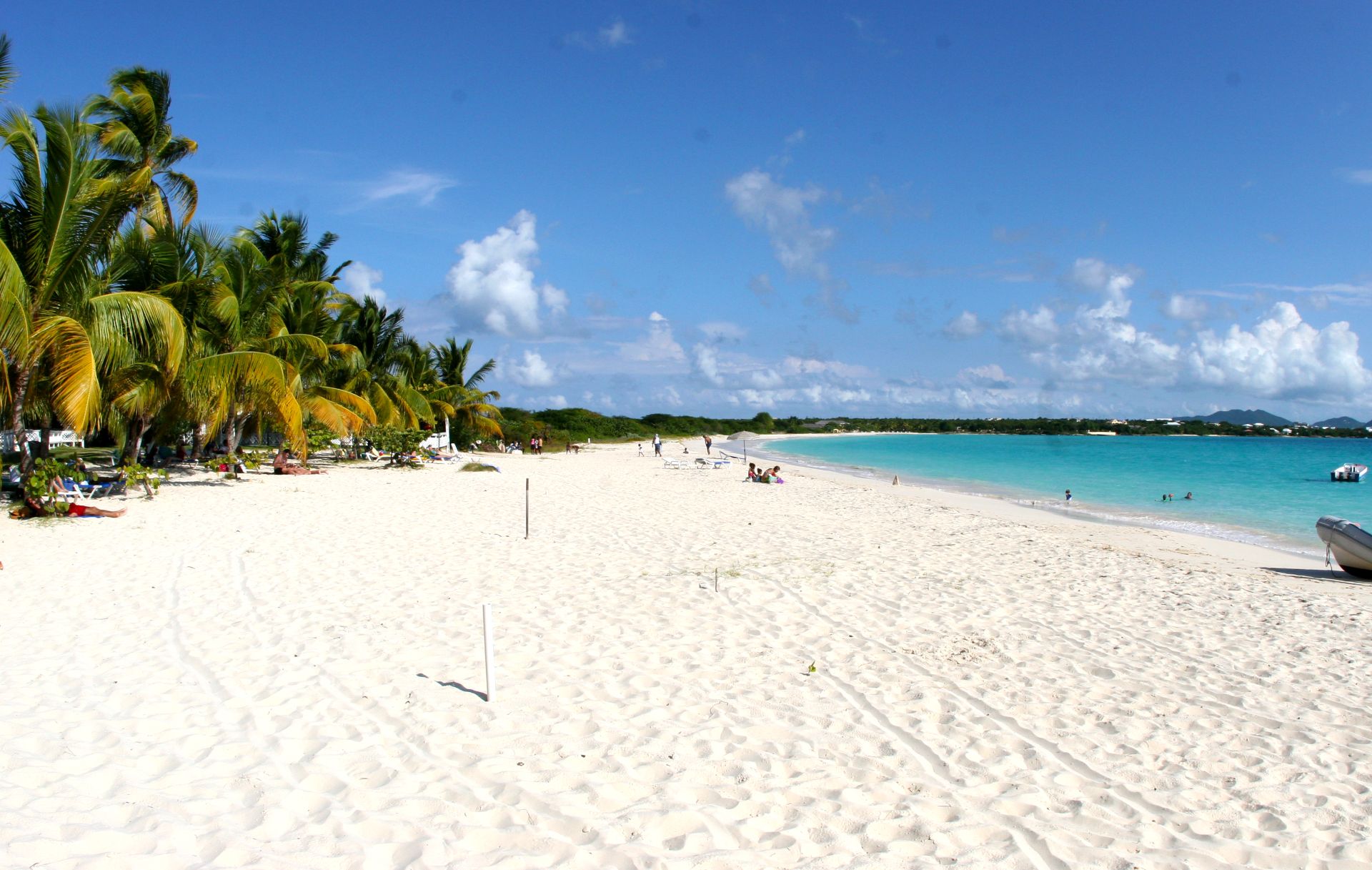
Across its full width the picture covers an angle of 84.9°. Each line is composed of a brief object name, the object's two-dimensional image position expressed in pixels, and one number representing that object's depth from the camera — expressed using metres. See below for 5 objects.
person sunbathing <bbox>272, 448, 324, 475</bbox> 18.89
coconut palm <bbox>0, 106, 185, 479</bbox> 10.24
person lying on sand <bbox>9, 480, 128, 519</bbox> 10.68
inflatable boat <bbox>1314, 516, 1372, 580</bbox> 10.38
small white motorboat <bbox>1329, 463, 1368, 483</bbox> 34.53
